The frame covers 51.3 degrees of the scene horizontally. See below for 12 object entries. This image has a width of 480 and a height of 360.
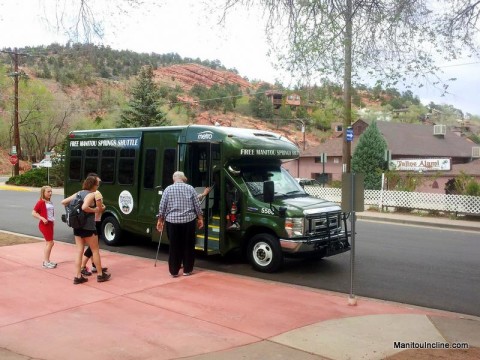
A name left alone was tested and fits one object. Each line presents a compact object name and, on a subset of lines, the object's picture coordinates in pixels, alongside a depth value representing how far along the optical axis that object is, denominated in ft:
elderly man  26.71
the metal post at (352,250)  22.04
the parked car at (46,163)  110.24
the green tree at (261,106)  297.74
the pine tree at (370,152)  108.99
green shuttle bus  28.25
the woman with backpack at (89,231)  24.67
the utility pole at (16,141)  127.10
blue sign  70.27
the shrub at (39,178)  119.96
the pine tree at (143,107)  142.41
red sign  131.13
